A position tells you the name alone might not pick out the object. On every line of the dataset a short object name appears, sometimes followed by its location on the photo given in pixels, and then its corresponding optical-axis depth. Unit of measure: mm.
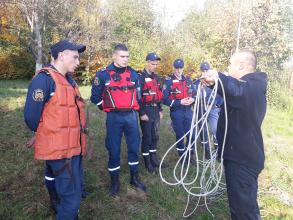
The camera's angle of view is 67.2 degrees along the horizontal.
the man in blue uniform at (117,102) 3163
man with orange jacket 2206
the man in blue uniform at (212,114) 4527
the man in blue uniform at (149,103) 3918
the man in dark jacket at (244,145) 2007
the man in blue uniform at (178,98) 4247
